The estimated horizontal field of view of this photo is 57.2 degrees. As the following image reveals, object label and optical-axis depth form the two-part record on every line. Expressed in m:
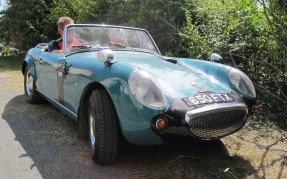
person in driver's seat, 4.08
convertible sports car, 2.05
